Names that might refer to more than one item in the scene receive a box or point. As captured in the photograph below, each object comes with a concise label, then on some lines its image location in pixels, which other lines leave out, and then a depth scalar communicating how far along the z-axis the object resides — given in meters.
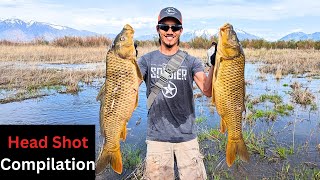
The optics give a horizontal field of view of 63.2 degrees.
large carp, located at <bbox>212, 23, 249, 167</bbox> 2.19
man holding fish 2.83
